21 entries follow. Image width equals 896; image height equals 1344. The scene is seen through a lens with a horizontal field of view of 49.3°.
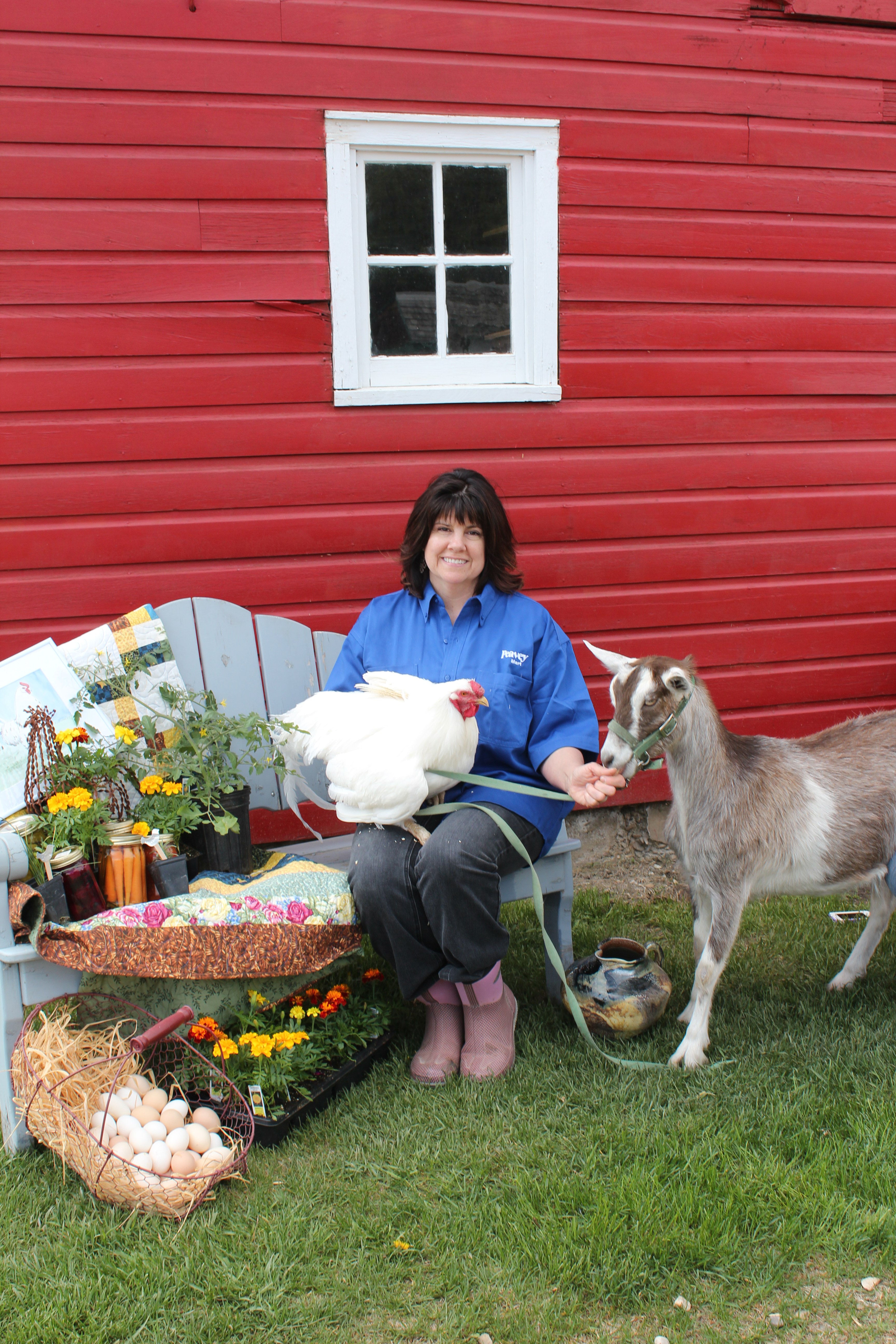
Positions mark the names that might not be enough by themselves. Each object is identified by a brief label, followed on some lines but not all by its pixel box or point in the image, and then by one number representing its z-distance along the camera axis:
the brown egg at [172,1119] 2.39
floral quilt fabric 2.50
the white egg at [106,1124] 2.32
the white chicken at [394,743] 2.64
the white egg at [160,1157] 2.28
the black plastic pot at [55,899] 2.47
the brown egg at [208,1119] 2.44
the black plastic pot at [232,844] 2.88
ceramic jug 2.96
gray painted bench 3.21
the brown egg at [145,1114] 2.39
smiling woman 2.69
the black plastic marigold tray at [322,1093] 2.52
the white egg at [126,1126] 2.35
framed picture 2.94
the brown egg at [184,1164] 2.29
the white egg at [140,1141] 2.31
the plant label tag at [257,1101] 2.53
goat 2.84
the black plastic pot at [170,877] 2.70
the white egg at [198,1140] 2.37
